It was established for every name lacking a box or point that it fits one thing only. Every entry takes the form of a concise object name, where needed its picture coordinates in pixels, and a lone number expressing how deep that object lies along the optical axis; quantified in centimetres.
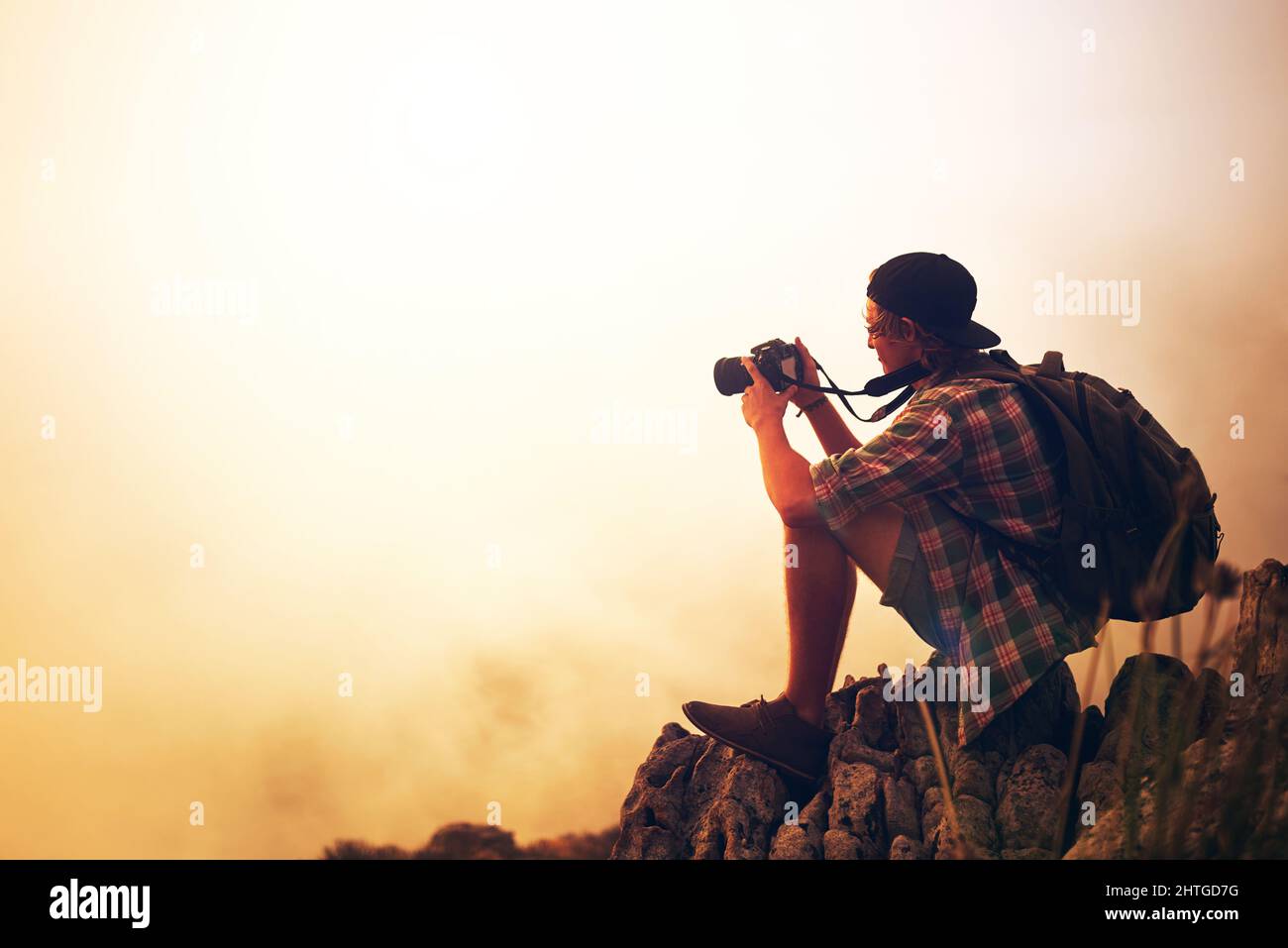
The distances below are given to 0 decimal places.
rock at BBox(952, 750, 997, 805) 389
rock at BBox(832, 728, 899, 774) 412
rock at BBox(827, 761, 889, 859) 396
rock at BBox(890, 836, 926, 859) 386
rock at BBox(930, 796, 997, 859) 372
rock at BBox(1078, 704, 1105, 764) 394
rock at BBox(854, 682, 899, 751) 425
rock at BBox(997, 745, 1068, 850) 372
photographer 373
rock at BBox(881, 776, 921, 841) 397
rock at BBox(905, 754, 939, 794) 403
